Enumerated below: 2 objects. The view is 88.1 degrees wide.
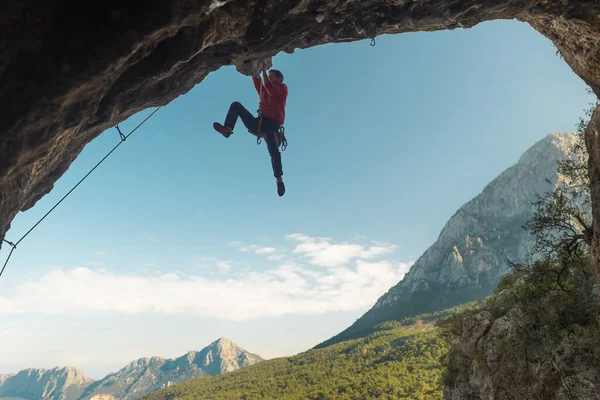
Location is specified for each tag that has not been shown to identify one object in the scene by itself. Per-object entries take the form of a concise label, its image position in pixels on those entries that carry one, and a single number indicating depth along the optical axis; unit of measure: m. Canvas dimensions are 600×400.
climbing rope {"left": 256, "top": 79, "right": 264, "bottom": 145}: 10.37
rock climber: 10.34
